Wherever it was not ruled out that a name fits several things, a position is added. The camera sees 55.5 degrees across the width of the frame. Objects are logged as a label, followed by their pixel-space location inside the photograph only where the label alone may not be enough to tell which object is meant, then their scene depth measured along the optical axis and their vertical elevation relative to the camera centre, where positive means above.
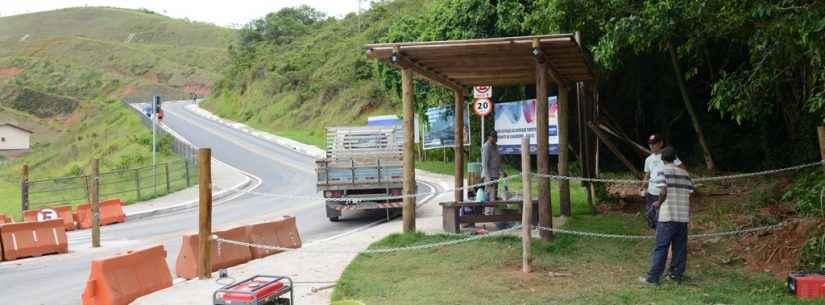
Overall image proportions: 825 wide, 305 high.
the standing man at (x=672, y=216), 8.68 -0.80
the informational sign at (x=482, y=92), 21.77 +1.62
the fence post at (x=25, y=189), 21.39 -0.70
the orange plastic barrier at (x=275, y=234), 12.38 -1.29
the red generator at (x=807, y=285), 7.71 -1.44
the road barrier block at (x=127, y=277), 9.13 -1.43
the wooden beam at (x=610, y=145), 15.60 +0.02
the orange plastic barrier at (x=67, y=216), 19.66 -1.36
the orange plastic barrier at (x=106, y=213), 20.14 -1.38
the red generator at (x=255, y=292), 6.76 -1.20
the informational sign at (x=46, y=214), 18.39 -1.22
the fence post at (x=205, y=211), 10.05 -0.68
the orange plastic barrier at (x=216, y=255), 10.84 -1.40
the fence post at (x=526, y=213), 9.52 -0.80
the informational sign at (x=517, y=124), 20.46 +0.67
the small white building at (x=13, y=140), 68.62 +2.11
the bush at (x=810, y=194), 9.94 -0.74
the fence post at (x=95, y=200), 14.84 -0.75
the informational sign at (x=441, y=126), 26.73 +0.86
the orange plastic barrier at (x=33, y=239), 14.27 -1.41
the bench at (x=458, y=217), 12.66 -1.09
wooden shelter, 11.31 +1.41
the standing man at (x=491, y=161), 14.38 -0.21
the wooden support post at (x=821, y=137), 9.46 +0.03
